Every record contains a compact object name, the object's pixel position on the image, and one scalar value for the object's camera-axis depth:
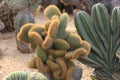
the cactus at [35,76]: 2.46
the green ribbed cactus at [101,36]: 3.79
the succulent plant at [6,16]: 6.30
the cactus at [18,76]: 2.49
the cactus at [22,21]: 5.49
